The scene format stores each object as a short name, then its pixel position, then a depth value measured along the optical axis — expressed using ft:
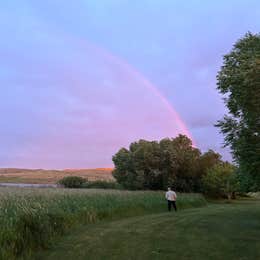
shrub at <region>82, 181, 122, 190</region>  151.02
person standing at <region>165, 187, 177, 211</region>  66.08
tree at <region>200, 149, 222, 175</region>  132.66
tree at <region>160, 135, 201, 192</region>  126.83
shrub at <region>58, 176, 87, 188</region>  163.63
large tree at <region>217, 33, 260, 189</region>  34.62
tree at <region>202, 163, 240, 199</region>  123.34
